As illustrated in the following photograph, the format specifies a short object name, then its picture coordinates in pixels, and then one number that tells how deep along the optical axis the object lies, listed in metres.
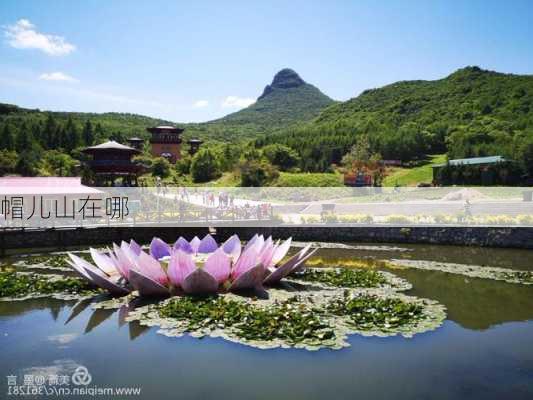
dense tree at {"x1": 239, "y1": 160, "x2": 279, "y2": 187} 42.12
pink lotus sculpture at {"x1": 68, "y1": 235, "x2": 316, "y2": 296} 8.16
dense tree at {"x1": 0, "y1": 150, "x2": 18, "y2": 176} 41.44
